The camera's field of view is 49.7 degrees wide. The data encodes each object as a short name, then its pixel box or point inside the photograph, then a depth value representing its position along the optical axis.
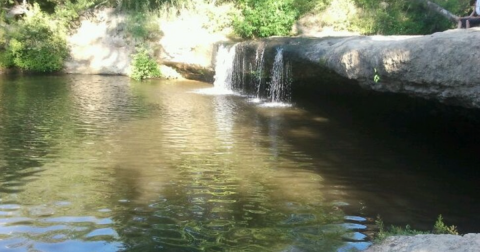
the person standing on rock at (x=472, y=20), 13.09
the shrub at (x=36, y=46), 20.92
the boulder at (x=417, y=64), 7.47
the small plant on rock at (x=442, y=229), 5.36
